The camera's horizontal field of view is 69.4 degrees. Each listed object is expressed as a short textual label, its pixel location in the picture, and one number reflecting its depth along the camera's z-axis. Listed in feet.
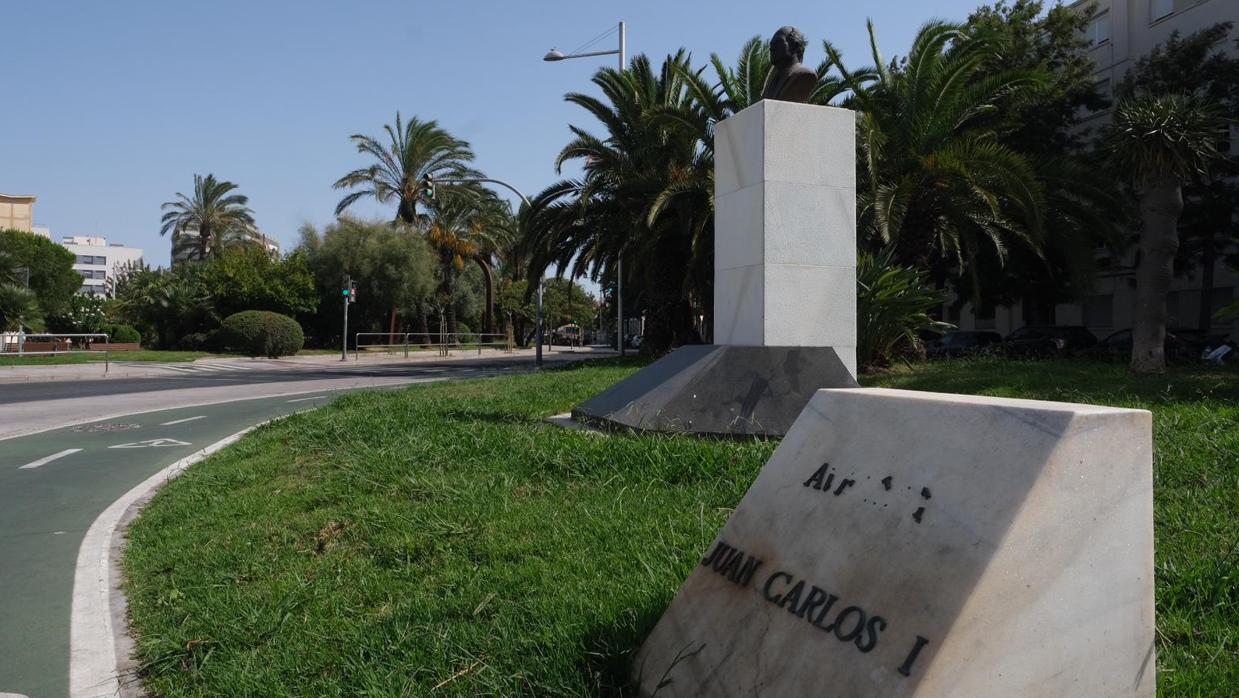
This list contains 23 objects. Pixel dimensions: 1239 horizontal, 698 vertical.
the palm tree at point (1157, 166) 42.68
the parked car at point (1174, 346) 61.52
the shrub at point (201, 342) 124.06
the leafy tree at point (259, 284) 130.93
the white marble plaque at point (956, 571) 7.27
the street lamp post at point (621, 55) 94.12
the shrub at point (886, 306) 40.47
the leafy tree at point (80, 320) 148.66
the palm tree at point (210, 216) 181.06
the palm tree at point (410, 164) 141.79
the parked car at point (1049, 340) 75.61
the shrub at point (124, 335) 135.74
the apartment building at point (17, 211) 237.68
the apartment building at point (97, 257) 430.61
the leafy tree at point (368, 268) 147.02
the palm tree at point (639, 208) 66.74
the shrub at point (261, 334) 116.78
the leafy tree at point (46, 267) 157.99
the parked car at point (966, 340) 92.88
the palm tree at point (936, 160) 52.65
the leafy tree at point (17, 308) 104.01
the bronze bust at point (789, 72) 26.53
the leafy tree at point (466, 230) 150.30
